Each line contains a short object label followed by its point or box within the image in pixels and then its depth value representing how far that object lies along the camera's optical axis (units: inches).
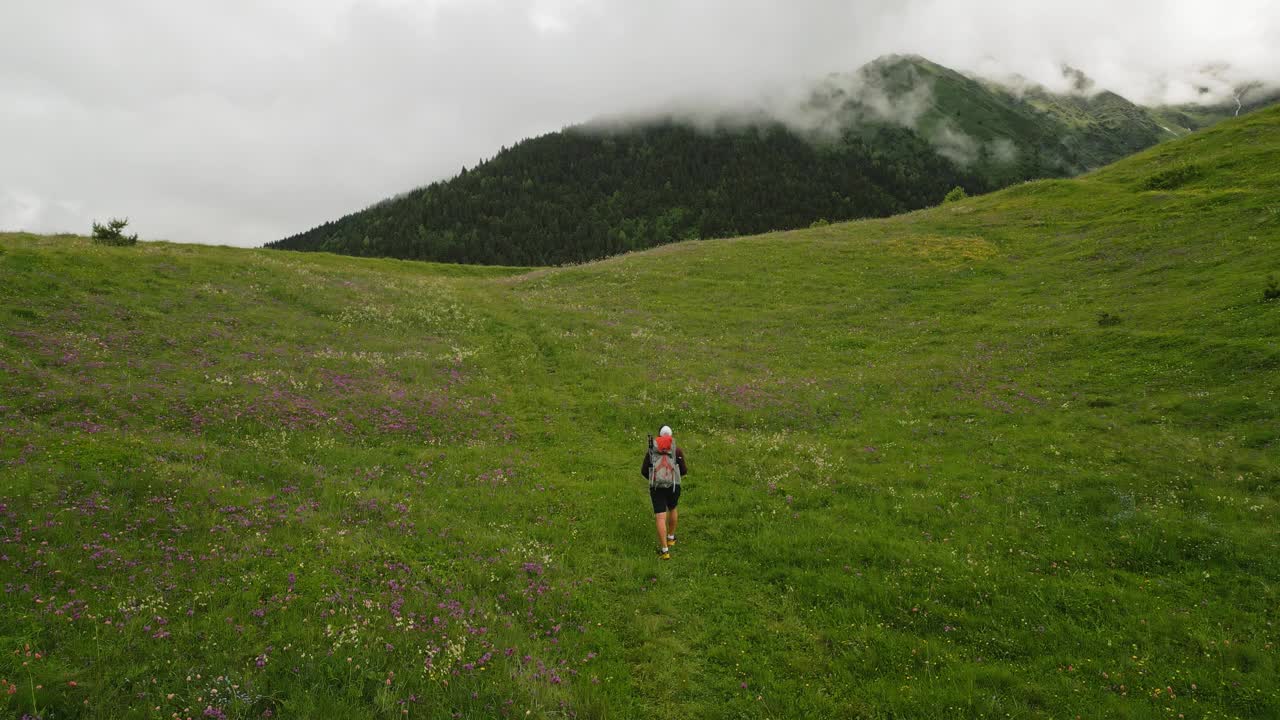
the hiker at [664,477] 562.3
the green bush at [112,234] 1553.9
